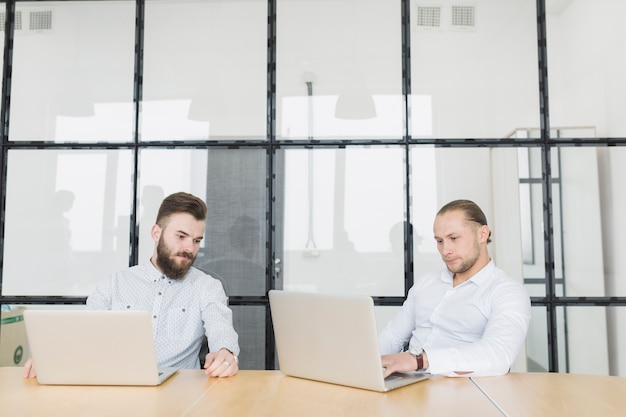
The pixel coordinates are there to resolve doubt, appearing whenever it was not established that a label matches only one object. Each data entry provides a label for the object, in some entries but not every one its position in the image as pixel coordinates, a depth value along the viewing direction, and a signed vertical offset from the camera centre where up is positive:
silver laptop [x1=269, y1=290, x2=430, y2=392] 1.58 -0.26
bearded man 2.39 -0.17
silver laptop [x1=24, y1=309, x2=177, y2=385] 1.62 -0.27
